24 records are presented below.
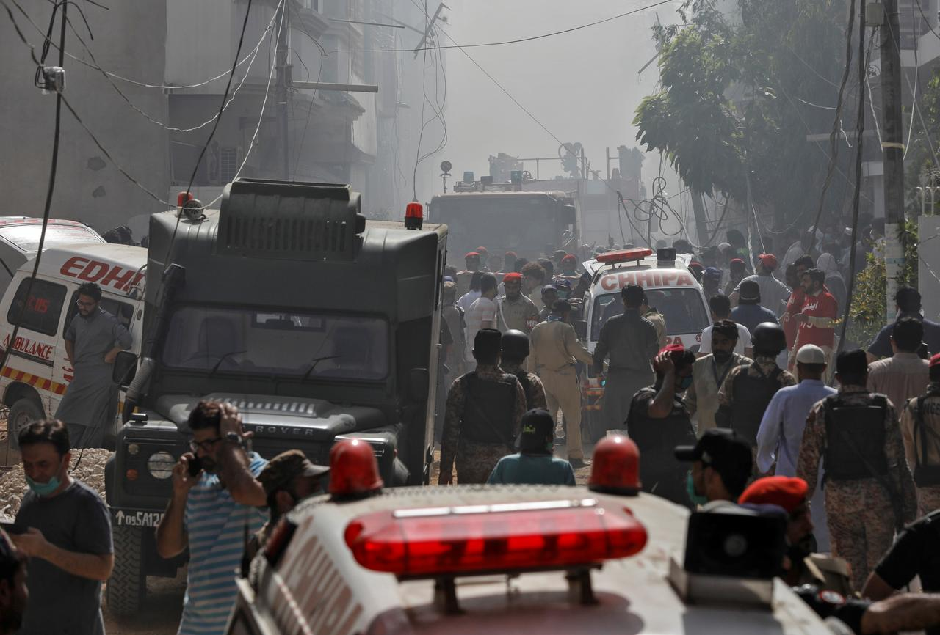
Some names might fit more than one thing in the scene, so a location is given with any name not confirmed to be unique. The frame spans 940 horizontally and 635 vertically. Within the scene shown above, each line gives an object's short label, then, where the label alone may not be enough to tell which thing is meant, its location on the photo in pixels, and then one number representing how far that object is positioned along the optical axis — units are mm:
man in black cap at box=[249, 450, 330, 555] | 9797
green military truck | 17484
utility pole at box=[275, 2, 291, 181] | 56469
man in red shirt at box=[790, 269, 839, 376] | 29062
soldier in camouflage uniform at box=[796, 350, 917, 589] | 14281
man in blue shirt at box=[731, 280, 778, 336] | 26609
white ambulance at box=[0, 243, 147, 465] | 27453
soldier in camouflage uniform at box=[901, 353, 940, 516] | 14992
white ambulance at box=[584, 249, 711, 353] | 32469
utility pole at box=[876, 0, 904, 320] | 27891
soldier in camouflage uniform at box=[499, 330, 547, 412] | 19656
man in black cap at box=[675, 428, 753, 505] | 8359
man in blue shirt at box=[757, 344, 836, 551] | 15391
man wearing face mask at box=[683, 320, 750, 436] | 17984
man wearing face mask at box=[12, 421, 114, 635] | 10398
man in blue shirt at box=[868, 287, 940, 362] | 20781
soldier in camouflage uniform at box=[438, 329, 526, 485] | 17750
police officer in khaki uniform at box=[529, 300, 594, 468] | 28687
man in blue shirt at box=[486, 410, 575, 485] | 13641
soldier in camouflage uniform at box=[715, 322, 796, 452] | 16631
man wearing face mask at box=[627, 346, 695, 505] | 15039
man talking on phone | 10484
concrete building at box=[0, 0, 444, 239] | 61625
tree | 72000
